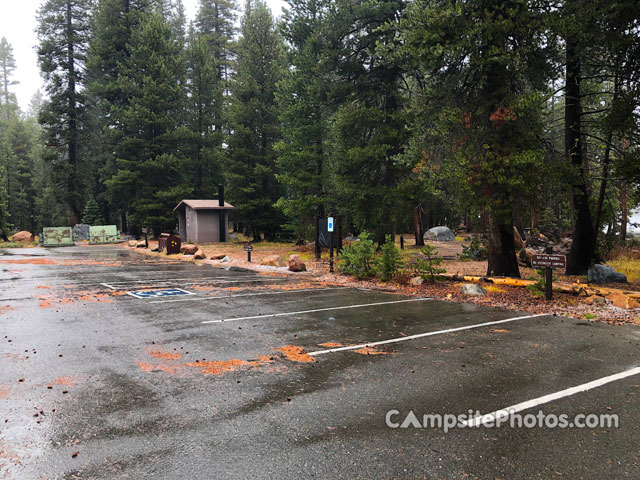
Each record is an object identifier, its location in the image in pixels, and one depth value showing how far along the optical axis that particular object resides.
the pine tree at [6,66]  83.88
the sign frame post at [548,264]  9.31
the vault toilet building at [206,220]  33.31
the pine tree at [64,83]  40.75
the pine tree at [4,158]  50.88
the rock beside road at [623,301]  8.66
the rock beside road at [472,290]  10.56
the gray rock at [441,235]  35.88
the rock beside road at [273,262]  18.28
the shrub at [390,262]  12.89
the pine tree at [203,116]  39.44
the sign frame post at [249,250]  20.01
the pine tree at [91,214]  42.84
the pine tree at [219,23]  53.78
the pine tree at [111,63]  38.31
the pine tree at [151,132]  35.91
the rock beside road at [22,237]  37.50
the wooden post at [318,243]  19.97
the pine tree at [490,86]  10.66
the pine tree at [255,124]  32.41
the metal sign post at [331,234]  15.81
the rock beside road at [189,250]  24.19
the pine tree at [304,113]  21.88
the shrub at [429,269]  12.04
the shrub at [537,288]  9.97
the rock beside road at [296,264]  16.50
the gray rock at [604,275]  11.76
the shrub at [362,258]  13.55
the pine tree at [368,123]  19.66
